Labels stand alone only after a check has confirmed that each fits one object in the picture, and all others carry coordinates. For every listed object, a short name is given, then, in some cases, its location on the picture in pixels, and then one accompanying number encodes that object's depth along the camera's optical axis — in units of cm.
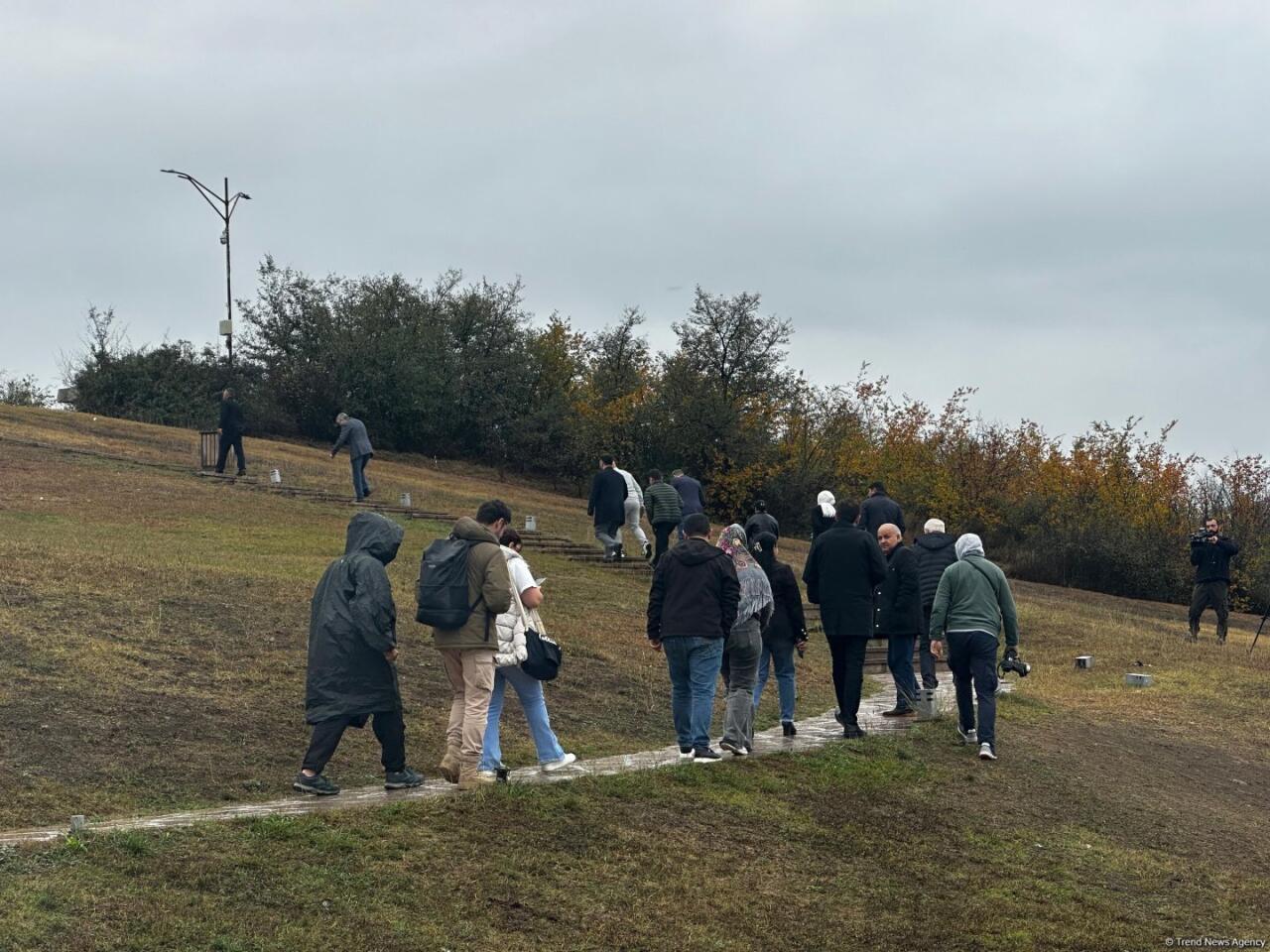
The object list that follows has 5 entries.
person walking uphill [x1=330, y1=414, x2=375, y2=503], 2956
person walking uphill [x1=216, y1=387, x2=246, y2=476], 3209
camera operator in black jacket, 2309
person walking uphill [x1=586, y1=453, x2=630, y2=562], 2527
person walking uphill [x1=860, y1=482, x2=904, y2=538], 1859
